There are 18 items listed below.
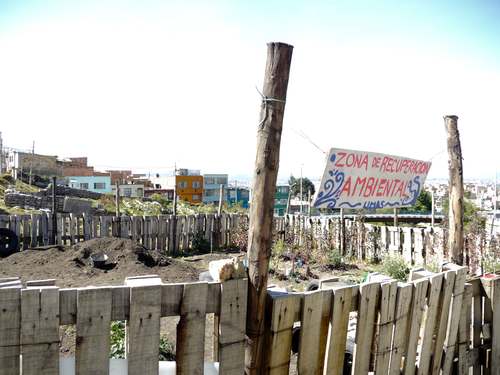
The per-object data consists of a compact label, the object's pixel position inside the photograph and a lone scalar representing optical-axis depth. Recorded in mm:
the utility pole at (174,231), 14945
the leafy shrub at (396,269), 9414
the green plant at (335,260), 11805
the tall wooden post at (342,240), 13250
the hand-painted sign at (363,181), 4867
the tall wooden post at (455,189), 4609
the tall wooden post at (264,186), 2500
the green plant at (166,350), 4807
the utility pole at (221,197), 15784
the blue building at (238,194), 92831
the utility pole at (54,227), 13781
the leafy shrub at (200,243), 15242
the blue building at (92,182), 63831
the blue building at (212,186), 91688
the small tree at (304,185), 78844
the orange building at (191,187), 78281
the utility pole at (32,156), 55000
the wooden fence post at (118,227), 14297
